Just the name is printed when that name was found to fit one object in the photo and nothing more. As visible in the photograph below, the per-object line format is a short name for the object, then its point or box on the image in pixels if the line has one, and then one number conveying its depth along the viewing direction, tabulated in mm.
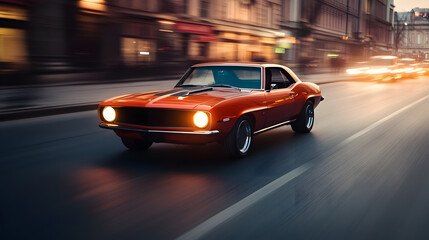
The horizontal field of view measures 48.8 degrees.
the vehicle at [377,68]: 27734
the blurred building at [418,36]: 138125
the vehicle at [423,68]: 36756
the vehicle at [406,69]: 29012
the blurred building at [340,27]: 50312
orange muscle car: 5453
